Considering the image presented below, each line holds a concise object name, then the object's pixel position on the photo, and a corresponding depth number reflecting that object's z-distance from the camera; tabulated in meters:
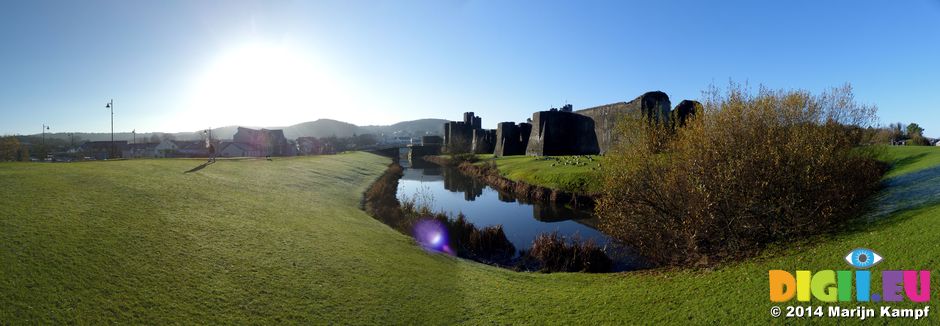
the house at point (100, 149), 95.12
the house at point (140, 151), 101.94
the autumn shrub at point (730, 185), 11.88
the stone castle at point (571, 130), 41.75
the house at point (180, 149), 97.52
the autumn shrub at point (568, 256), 14.84
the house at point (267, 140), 107.46
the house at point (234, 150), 94.62
